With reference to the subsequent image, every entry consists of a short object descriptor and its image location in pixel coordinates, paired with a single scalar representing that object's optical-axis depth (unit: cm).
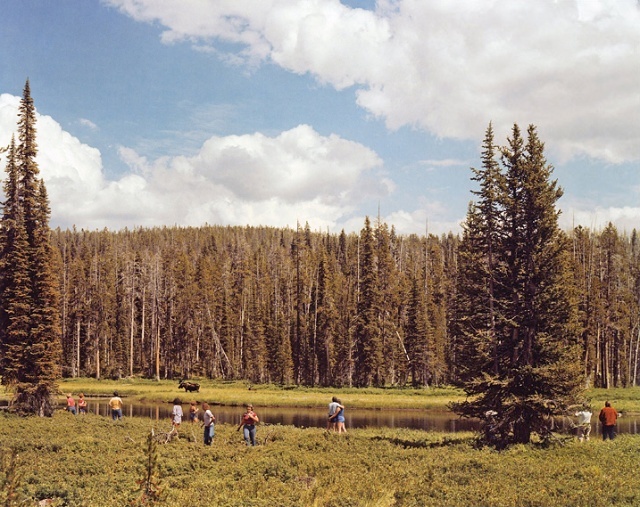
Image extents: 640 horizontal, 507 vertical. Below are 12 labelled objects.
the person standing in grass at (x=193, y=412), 3256
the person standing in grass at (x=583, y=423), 2653
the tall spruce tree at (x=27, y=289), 3809
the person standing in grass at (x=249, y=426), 2434
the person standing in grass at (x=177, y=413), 2911
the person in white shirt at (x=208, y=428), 2486
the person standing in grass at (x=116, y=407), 3448
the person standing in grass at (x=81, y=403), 3862
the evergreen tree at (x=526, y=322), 2452
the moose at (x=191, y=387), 6438
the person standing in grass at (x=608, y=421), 2681
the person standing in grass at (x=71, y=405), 3972
